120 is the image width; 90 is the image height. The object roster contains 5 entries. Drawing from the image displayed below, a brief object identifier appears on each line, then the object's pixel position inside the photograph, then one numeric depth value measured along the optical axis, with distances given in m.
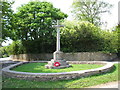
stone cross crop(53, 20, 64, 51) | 9.03
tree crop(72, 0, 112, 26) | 17.52
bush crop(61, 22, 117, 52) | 12.71
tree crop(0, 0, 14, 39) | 11.03
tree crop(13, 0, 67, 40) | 14.23
